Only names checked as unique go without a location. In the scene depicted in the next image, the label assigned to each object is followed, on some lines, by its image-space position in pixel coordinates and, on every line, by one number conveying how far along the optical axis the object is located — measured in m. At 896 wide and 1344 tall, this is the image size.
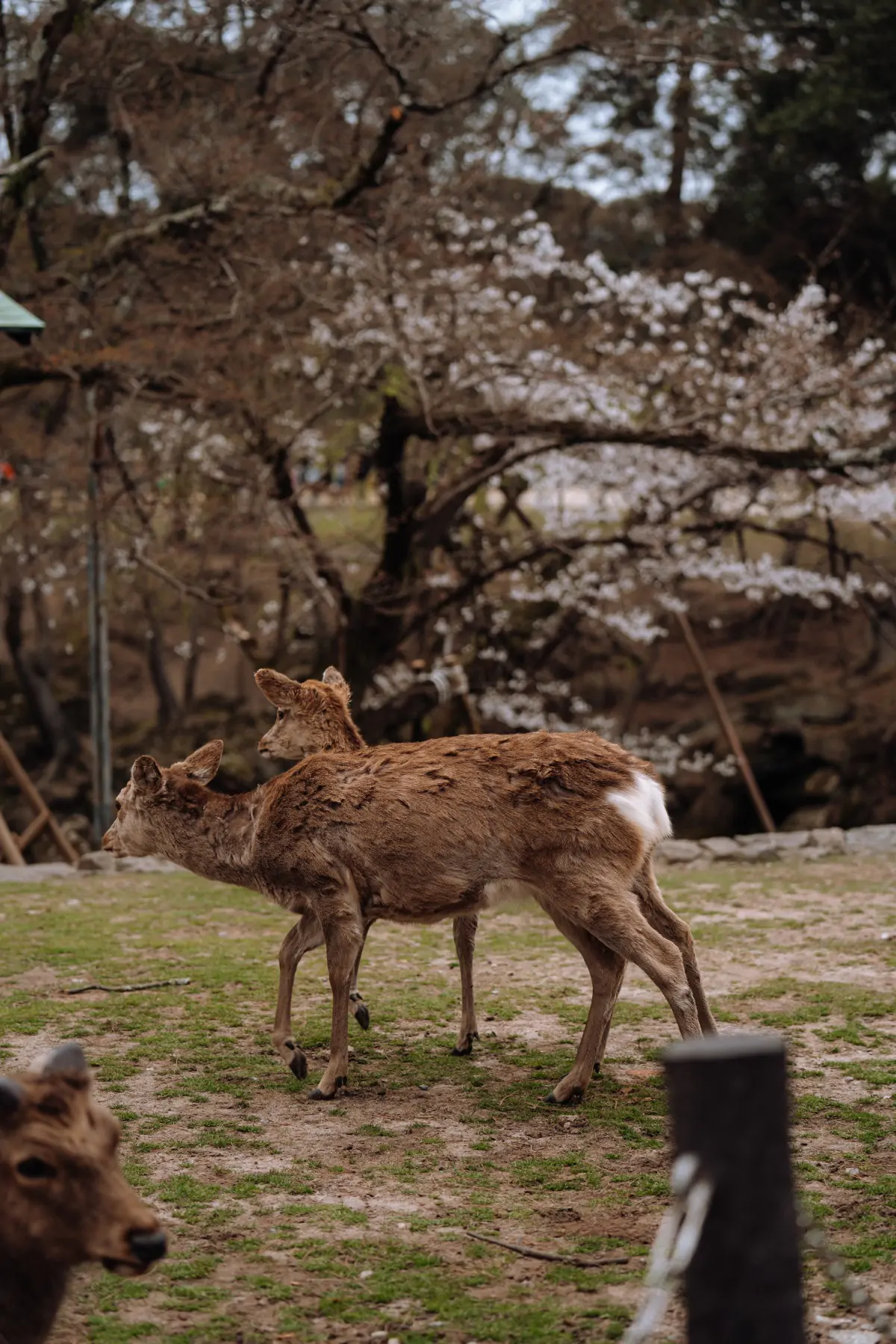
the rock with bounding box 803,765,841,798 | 19.12
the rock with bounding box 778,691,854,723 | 20.22
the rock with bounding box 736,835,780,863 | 11.57
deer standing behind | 6.70
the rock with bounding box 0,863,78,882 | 11.04
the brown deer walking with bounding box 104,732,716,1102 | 5.55
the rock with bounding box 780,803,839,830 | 18.39
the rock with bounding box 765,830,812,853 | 12.01
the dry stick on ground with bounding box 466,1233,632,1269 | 4.02
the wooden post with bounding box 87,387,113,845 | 13.39
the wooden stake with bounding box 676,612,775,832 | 15.56
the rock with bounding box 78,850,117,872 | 11.52
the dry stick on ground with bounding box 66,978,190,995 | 7.21
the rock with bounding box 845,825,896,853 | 12.01
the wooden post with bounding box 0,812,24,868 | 12.42
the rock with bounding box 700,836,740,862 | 11.64
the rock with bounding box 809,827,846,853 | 11.93
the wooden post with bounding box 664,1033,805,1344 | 2.63
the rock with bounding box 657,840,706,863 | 11.56
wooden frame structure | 12.53
